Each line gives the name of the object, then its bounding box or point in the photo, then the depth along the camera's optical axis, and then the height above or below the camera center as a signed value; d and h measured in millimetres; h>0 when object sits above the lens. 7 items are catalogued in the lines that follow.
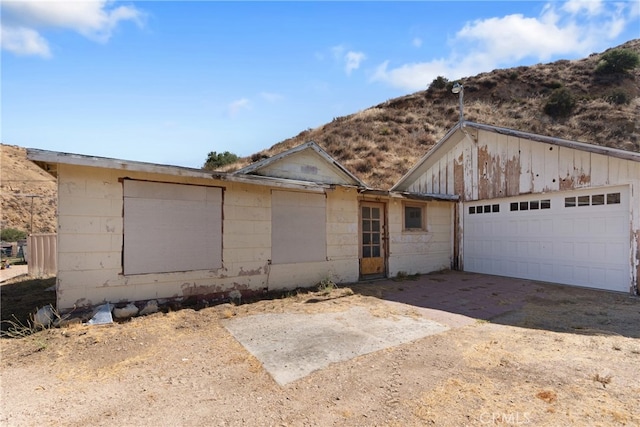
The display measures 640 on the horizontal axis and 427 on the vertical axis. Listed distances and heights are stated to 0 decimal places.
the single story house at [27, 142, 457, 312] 5562 -252
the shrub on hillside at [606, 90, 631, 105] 26312 +9779
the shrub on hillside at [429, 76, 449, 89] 36438 +15141
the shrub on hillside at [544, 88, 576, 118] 27469 +9634
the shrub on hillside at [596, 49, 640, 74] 30031 +14470
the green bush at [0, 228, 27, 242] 22047 -955
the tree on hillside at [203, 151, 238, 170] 29362 +5564
